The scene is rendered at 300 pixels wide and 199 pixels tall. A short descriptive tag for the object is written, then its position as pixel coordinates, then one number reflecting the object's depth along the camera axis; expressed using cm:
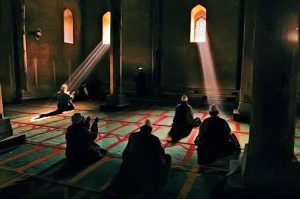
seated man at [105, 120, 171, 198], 407
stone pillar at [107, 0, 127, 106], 1020
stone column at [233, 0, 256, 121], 817
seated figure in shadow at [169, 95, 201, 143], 728
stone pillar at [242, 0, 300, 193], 323
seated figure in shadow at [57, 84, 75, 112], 1010
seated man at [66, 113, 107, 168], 478
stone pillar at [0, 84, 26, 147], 565
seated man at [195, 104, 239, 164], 538
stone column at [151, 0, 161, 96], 1384
